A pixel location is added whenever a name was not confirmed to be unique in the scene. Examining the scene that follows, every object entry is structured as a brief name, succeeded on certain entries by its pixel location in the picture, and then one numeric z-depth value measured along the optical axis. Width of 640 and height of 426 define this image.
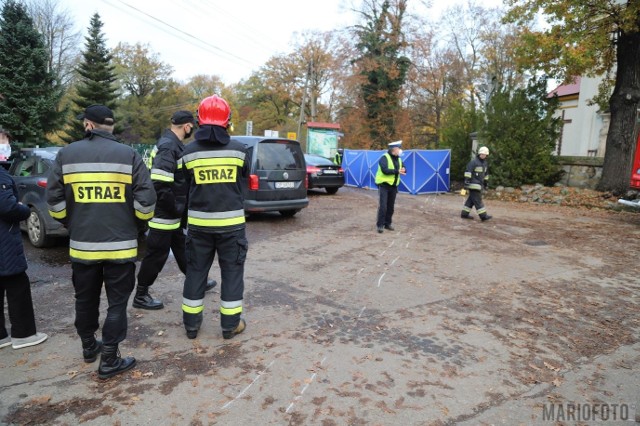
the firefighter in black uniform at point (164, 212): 4.01
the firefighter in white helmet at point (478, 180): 10.70
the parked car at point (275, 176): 9.20
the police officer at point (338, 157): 21.32
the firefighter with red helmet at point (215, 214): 3.67
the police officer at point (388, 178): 8.84
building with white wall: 30.41
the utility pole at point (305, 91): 36.69
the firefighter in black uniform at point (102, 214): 3.07
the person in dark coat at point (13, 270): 3.46
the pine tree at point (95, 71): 34.25
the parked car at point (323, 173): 15.61
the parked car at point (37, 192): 6.79
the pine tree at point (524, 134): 15.88
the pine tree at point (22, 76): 24.41
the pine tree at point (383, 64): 32.72
